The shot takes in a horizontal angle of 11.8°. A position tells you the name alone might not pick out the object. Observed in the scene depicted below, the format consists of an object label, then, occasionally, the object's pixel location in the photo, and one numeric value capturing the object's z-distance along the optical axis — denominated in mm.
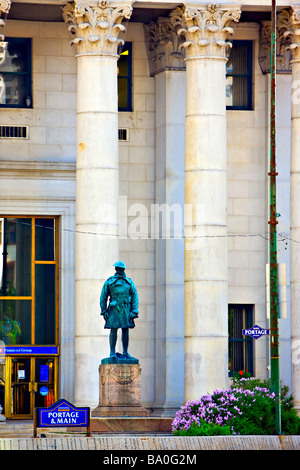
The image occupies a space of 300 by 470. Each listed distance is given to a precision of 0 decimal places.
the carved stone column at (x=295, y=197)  44219
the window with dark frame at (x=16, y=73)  47281
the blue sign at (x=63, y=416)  30672
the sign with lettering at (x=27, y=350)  46688
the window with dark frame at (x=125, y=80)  48531
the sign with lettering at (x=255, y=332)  45500
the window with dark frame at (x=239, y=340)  48469
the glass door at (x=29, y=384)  46438
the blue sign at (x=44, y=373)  46938
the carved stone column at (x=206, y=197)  43094
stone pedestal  37312
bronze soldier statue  37844
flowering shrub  35656
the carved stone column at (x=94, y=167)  42469
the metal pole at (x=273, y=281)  33031
